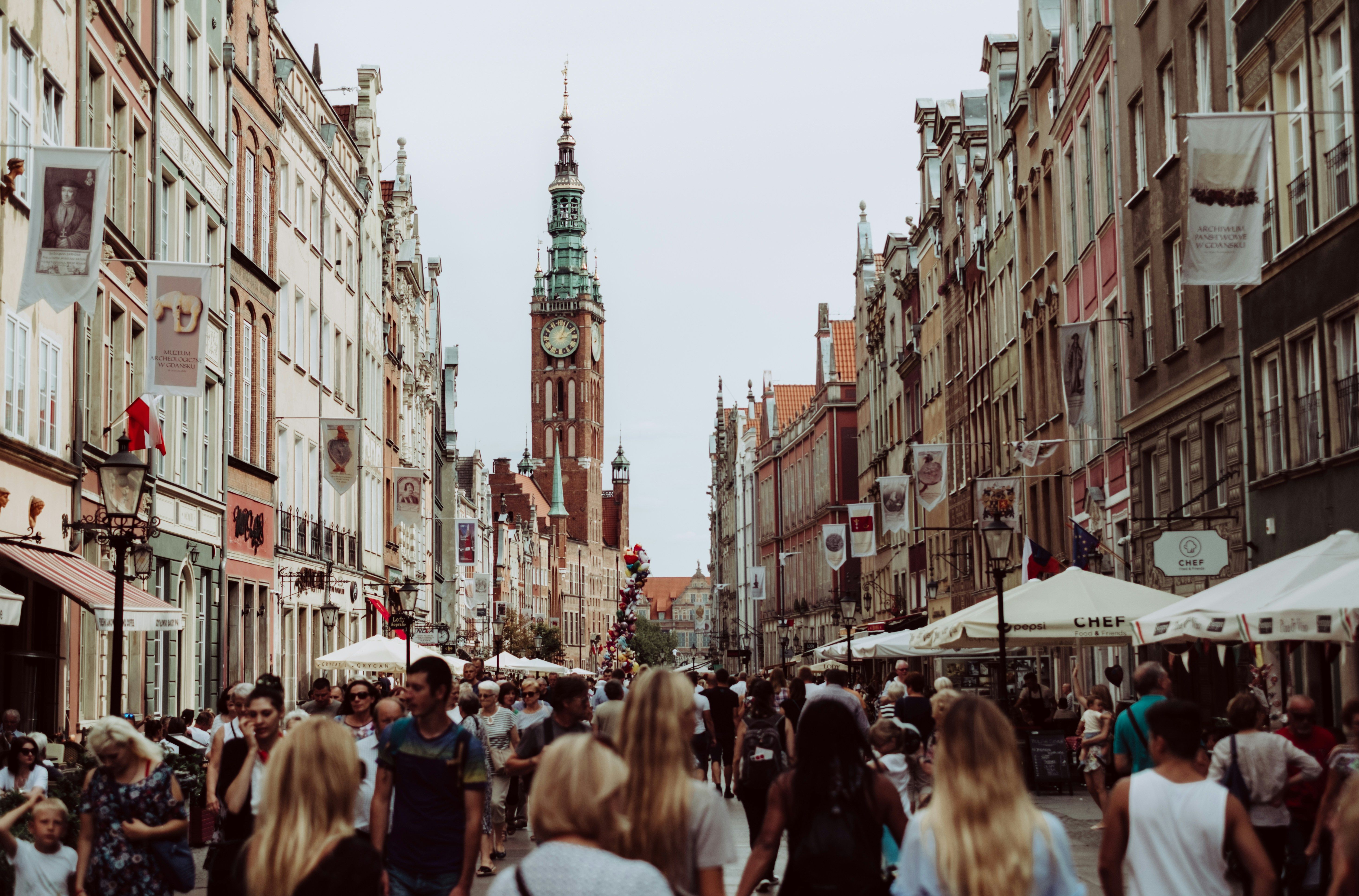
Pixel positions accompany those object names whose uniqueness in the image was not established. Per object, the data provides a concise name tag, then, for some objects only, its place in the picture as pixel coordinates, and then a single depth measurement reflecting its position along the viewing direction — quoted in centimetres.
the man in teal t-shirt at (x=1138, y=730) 1162
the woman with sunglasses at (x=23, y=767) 1184
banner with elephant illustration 2003
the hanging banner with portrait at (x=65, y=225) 1561
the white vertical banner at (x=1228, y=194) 1606
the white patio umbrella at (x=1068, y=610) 2055
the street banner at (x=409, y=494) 3953
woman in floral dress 818
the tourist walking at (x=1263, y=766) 977
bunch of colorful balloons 7075
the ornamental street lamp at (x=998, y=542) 2161
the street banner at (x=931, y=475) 3653
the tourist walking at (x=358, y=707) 1302
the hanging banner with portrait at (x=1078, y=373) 2741
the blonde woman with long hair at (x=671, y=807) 640
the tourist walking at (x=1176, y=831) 641
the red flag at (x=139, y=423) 2289
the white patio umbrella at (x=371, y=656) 2980
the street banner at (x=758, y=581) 7531
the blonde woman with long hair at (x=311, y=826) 541
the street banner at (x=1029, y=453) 2817
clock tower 16912
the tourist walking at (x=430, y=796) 794
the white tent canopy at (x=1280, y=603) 1262
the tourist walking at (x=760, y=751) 1312
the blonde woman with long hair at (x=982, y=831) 559
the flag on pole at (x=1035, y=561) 2884
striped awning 1898
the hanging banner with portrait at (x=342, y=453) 3391
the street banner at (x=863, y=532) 4778
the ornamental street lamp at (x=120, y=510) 1497
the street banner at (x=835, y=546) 5256
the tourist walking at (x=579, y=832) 474
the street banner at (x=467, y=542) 5600
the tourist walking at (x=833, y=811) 649
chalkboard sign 2206
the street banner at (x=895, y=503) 4138
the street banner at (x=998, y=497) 2980
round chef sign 2167
